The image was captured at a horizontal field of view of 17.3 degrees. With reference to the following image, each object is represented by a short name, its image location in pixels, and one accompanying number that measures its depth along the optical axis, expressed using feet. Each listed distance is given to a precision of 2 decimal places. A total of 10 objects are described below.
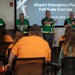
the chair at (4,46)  13.64
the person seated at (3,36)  15.10
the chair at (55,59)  11.38
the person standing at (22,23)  23.70
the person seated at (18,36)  11.51
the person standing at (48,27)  24.26
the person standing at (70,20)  24.44
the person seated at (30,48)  10.50
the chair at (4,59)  12.06
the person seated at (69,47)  10.86
